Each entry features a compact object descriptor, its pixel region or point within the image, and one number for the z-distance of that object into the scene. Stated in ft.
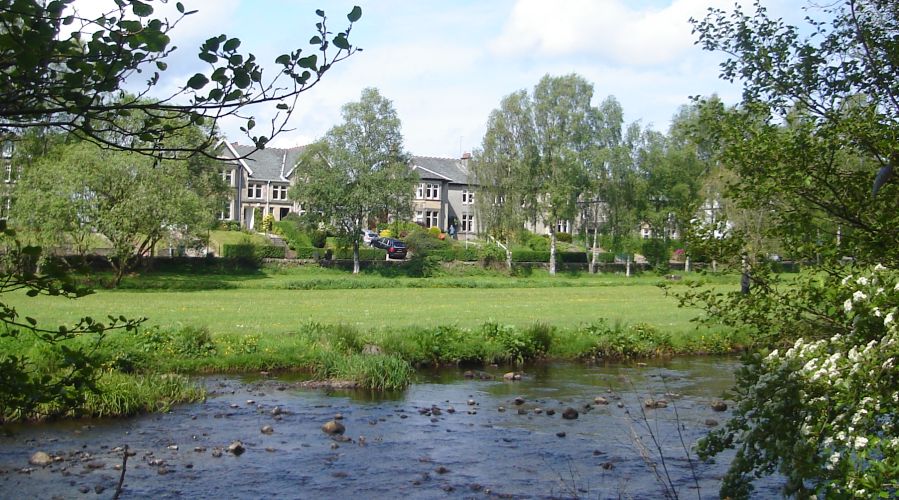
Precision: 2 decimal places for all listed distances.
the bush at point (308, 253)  209.77
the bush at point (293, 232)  232.73
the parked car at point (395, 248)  231.30
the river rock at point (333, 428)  48.37
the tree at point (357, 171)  209.56
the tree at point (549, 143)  219.82
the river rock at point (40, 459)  39.83
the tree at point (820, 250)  18.31
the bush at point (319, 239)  223.55
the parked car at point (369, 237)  256.32
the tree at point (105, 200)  144.05
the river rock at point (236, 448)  43.12
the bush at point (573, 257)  236.02
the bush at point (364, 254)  217.36
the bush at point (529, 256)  227.61
